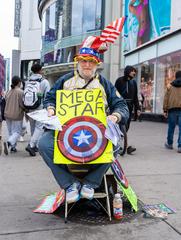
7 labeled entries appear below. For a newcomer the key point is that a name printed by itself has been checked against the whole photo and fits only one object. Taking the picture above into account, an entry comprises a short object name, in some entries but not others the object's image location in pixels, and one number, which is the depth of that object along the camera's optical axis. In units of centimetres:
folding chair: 294
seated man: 287
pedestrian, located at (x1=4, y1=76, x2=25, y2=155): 638
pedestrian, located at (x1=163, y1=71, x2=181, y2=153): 662
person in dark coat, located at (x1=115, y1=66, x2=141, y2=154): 608
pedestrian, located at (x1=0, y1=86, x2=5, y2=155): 646
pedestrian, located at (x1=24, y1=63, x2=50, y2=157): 610
